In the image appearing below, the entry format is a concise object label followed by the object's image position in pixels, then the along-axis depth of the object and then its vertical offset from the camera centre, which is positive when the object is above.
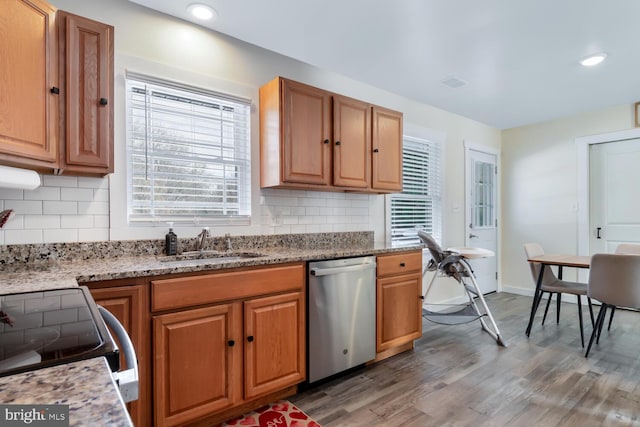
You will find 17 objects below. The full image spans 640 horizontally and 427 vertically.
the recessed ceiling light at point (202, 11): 2.23 +1.33
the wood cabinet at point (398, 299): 2.72 -0.70
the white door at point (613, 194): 4.21 +0.23
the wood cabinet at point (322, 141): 2.58 +0.59
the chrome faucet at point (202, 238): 2.40 -0.17
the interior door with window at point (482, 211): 4.79 +0.03
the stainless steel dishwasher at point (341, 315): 2.29 -0.71
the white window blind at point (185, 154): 2.29 +0.42
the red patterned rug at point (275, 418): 1.96 -1.18
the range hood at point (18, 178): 1.50 +0.16
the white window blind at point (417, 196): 3.92 +0.21
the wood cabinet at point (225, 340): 1.73 -0.70
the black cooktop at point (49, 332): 0.65 -0.27
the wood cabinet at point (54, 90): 1.51 +0.59
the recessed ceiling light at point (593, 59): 2.89 +1.31
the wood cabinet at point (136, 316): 1.56 -0.48
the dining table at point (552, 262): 3.12 -0.45
